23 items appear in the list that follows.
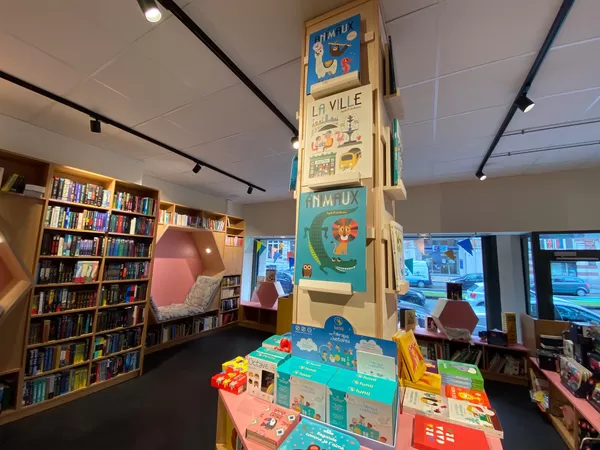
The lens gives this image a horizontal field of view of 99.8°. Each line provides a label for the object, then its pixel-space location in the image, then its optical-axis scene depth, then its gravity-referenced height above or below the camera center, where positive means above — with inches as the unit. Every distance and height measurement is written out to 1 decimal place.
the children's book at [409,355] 48.5 -19.2
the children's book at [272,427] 36.1 -26.0
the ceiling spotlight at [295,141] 97.5 +44.6
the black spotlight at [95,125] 97.9 +48.1
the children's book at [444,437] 35.0 -25.6
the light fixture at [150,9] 46.7 +45.1
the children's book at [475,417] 38.3 -25.3
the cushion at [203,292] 187.3 -29.9
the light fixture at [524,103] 75.0 +47.3
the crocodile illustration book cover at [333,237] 43.6 +3.4
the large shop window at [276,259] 244.8 -4.3
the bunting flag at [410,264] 182.2 -4.1
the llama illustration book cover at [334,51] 49.9 +42.2
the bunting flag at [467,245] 172.2 +10.1
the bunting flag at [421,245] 174.7 +9.3
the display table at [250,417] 36.6 -27.7
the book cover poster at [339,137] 47.0 +23.2
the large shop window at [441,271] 169.9 -8.0
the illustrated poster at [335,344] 42.1 -15.4
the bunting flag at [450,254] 177.0 +3.7
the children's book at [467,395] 45.4 -25.3
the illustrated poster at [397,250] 48.2 +1.6
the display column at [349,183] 44.6 +14.0
